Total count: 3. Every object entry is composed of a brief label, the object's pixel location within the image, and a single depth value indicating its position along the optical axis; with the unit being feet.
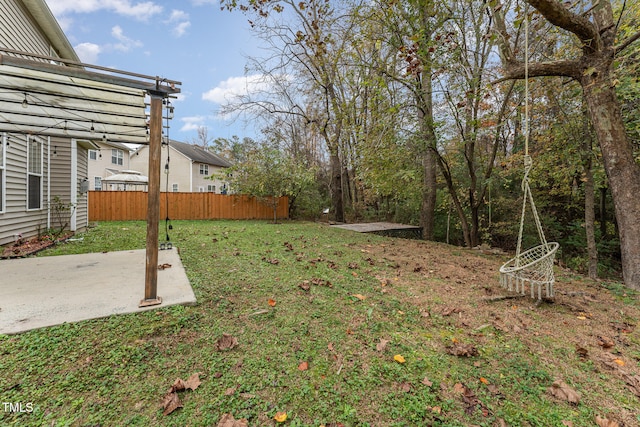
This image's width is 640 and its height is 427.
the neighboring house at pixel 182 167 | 68.39
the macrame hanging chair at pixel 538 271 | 8.91
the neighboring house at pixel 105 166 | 58.44
